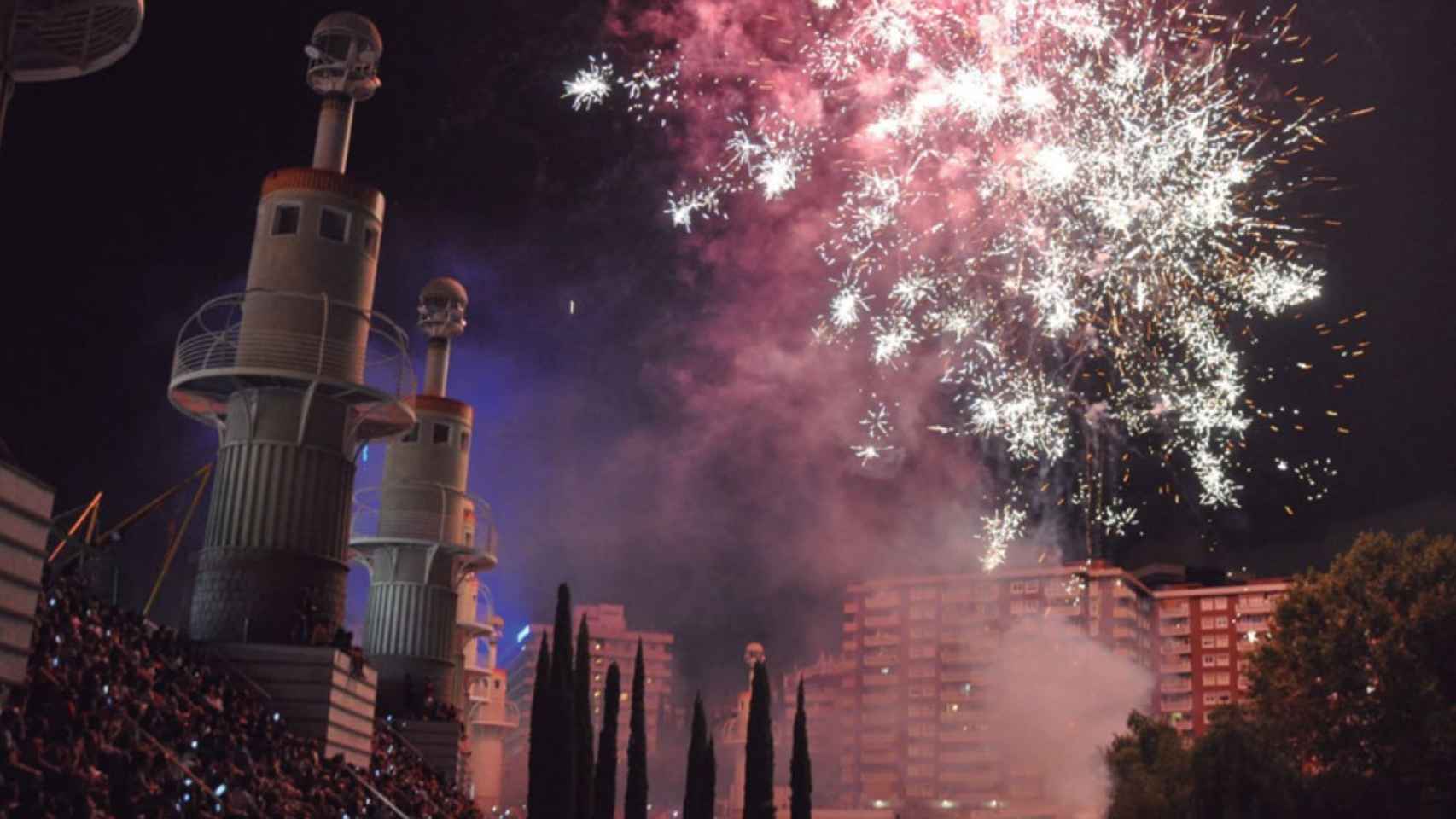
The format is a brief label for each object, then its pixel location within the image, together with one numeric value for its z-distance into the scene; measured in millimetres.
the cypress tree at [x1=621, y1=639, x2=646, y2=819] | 50375
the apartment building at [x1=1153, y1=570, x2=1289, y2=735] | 141125
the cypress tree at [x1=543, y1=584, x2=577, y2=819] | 41000
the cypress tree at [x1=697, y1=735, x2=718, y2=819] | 52219
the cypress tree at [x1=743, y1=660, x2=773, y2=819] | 52188
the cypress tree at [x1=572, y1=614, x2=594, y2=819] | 44000
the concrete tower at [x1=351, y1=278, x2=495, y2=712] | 46844
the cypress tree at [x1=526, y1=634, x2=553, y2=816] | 40875
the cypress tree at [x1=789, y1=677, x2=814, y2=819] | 54250
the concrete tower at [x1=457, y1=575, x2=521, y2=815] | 71394
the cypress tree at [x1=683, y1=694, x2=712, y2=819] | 51969
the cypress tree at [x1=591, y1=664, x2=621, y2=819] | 47406
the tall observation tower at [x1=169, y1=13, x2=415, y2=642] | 31516
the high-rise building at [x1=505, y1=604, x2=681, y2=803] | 173125
